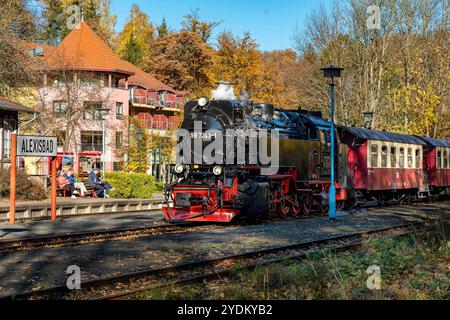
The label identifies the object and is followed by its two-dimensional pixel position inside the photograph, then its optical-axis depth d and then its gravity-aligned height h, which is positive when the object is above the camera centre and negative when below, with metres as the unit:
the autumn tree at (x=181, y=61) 64.06 +12.44
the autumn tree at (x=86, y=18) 67.00 +18.40
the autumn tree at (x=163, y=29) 78.49 +18.96
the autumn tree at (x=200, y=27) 67.19 +16.39
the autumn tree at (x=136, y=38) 73.44 +17.80
